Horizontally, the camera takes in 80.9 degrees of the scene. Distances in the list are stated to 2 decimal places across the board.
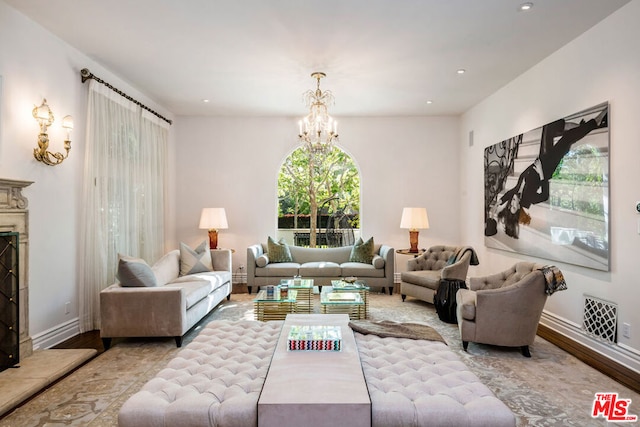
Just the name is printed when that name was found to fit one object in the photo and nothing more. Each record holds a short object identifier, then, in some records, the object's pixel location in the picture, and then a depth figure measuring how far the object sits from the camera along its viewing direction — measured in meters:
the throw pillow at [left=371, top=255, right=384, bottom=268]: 5.83
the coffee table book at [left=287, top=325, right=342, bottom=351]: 2.38
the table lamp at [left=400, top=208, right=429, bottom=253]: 6.18
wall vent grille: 3.26
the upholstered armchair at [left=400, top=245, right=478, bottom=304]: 4.54
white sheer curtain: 4.16
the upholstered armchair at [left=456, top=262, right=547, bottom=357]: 3.31
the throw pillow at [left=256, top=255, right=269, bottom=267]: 5.86
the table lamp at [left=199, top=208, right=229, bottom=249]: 6.30
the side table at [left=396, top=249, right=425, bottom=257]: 6.21
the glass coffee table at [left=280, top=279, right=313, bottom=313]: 4.55
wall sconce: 3.46
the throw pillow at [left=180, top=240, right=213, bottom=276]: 5.08
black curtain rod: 4.12
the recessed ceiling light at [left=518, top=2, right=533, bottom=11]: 3.12
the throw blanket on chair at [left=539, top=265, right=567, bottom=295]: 3.25
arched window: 7.29
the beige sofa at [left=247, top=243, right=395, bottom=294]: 5.82
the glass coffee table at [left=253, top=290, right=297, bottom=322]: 4.12
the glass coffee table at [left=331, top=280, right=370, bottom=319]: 4.51
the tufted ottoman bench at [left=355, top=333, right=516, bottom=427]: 1.69
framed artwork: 3.45
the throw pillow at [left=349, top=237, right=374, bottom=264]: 6.20
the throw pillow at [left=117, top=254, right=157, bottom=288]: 3.65
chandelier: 4.67
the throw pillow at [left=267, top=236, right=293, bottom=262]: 6.23
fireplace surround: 2.99
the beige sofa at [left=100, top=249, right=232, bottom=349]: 3.55
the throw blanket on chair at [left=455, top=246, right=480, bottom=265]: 4.71
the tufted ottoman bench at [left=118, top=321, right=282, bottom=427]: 1.71
